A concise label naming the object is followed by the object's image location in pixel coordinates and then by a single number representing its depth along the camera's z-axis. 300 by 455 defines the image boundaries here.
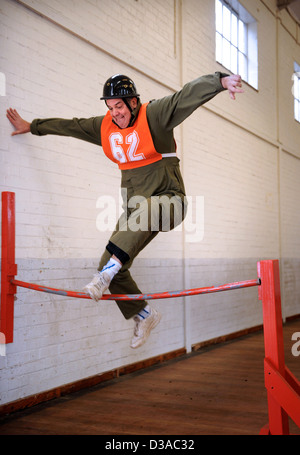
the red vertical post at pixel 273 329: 2.27
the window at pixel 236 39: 6.57
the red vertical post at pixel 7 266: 3.13
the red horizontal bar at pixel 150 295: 2.37
